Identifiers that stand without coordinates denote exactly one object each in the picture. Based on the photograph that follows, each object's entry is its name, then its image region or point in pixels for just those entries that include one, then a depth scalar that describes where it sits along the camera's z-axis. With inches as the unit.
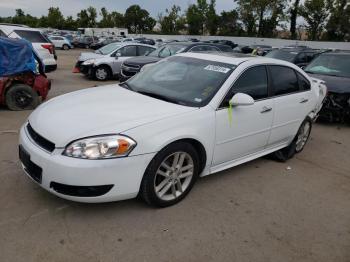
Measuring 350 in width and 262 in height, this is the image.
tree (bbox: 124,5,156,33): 3287.4
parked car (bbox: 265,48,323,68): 471.4
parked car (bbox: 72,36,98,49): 1563.7
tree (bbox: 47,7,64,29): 3420.3
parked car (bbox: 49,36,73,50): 1412.3
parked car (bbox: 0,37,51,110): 285.6
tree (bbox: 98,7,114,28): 3444.9
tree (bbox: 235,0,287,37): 2000.5
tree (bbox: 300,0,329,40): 1808.6
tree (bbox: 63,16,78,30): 3420.3
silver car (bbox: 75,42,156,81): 517.7
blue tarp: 284.2
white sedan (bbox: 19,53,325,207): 120.0
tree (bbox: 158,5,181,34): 2915.8
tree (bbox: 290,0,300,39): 1947.6
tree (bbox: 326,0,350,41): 1689.2
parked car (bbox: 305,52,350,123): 295.3
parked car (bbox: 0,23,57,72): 423.5
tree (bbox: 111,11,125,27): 3388.5
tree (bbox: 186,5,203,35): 2564.0
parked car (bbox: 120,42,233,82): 469.5
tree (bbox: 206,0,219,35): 2485.2
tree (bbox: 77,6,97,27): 3432.6
